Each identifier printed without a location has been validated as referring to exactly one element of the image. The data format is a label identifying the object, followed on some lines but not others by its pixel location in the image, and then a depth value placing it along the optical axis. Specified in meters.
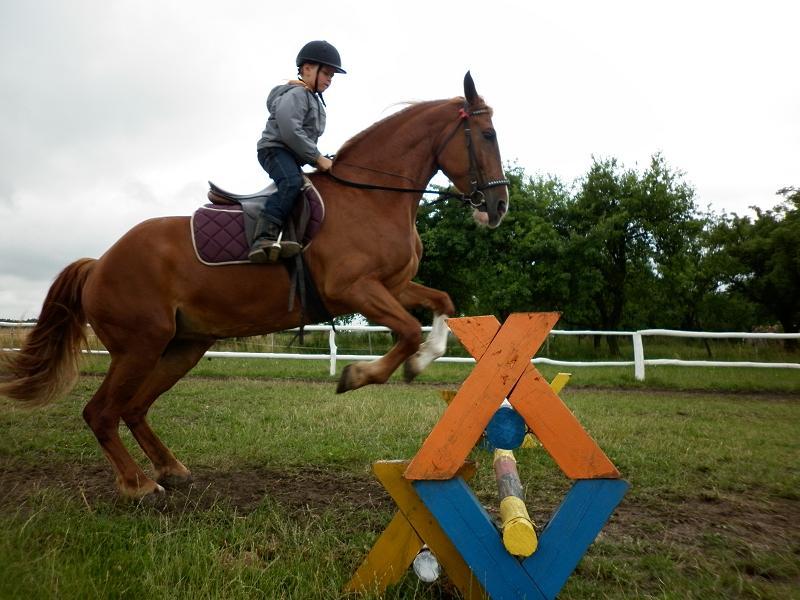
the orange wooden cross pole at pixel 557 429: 2.43
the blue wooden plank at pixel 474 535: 2.47
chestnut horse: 4.22
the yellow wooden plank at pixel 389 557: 2.73
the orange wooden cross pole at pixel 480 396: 2.47
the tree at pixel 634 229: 33.88
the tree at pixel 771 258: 27.08
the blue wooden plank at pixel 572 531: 2.41
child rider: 4.15
